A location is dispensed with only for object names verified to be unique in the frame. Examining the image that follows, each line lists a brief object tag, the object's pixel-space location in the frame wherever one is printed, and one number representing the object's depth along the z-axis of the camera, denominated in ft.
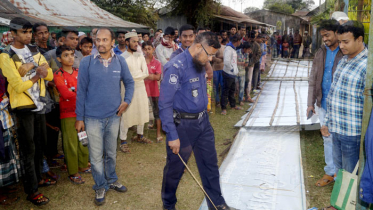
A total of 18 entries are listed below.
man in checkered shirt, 9.86
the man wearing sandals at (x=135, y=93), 17.20
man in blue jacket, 11.70
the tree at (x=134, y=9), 68.54
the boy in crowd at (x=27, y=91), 11.10
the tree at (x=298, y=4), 226.79
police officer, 9.91
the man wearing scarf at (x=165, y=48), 21.52
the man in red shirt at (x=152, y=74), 19.10
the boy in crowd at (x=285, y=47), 68.12
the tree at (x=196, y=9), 69.77
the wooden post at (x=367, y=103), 7.02
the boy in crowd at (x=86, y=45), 16.15
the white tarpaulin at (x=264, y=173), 12.04
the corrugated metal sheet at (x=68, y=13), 30.60
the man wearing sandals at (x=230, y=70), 25.38
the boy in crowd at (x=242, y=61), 27.35
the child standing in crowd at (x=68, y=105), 13.43
